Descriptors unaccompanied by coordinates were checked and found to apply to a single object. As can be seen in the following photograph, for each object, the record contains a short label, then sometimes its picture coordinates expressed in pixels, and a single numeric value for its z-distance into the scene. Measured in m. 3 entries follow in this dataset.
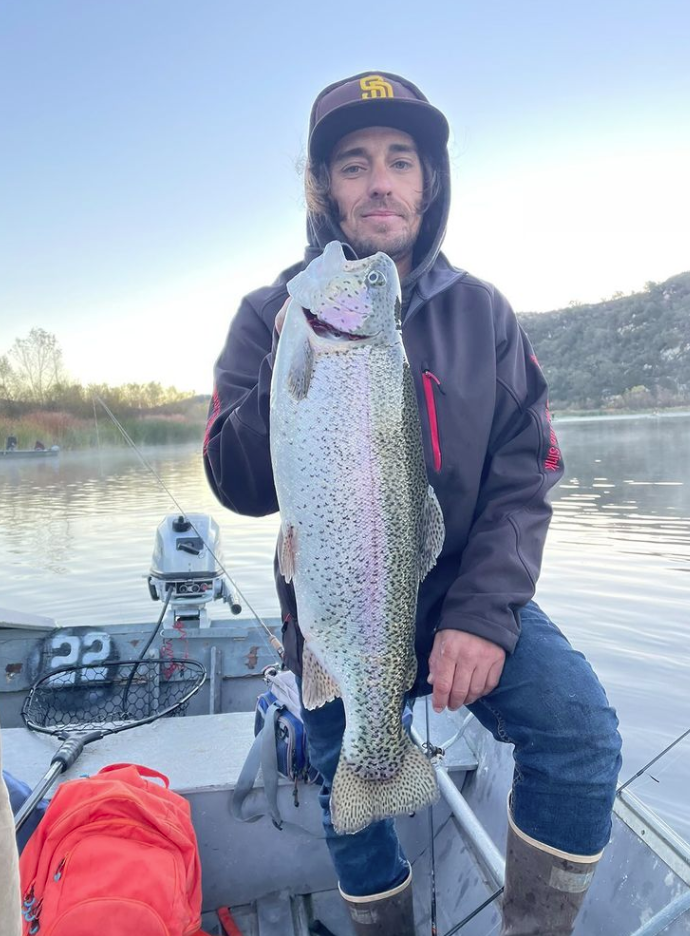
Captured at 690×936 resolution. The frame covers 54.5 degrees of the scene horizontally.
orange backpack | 2.14
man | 1.84
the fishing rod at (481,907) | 2.29
